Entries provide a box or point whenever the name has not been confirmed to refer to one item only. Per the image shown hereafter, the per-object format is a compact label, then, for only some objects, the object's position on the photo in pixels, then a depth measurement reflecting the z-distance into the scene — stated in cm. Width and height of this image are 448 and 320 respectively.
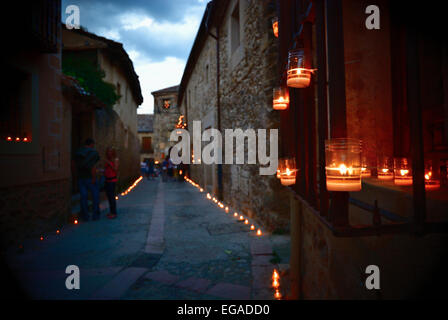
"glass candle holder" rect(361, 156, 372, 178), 296
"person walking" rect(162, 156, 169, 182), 1634
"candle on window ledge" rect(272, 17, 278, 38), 434
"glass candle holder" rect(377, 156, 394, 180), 266
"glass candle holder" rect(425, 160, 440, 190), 214
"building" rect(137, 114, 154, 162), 3616
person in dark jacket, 590
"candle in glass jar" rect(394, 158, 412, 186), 223
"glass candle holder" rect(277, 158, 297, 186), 254
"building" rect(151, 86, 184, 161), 2461
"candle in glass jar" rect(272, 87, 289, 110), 293
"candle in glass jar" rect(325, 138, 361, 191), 133
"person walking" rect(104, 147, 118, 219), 626
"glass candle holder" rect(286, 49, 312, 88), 203
